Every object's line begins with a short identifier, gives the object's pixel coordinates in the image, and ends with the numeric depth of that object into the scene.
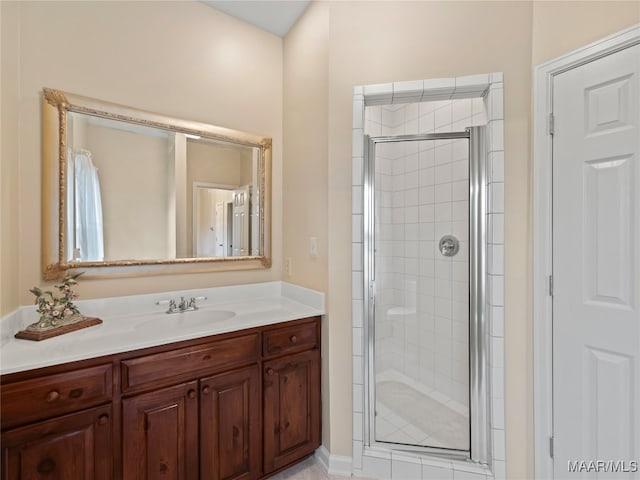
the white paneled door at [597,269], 1.24
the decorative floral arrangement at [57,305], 1.31
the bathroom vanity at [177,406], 1.06
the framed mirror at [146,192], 1.48
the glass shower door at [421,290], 1.81
